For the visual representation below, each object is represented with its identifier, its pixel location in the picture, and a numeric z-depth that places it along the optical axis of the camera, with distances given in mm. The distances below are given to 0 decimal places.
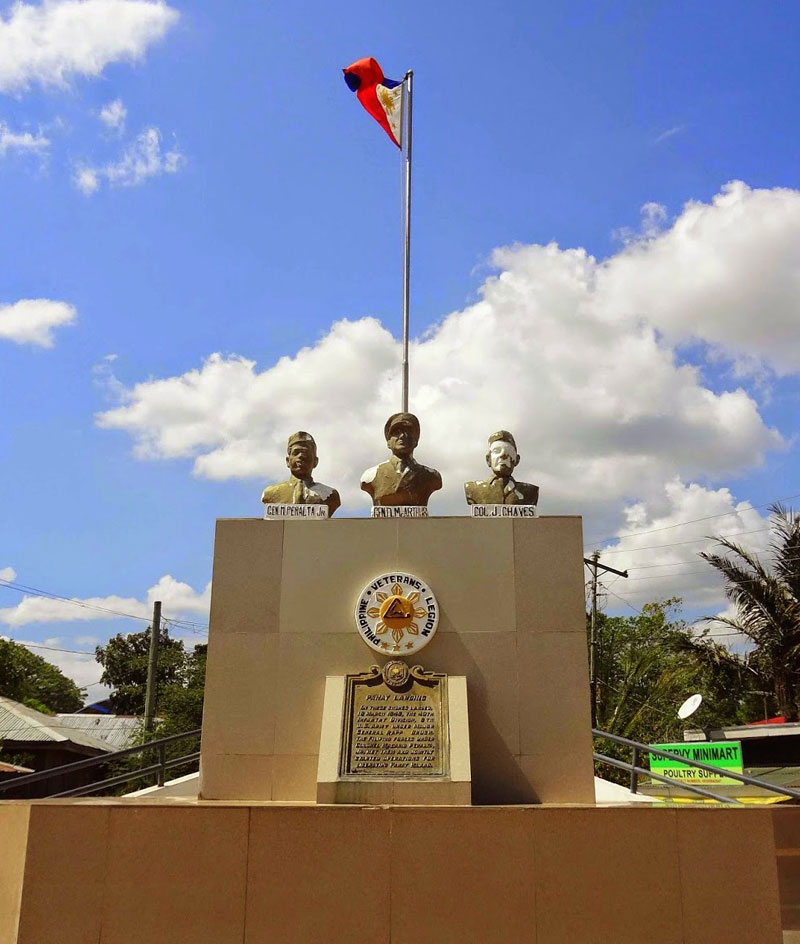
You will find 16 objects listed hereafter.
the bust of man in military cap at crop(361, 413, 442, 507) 8172
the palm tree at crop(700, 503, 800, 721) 20453
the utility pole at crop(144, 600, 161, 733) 21927
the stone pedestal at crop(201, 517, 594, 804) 7082
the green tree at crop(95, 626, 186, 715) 48322
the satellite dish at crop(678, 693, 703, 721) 16281
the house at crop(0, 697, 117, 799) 24906
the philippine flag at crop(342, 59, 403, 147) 10648
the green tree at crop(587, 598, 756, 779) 23766
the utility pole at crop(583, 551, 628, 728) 23766
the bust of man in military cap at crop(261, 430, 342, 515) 8352
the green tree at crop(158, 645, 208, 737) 26797
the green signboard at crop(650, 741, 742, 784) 14852
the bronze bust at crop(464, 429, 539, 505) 8203
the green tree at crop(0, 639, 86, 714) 33906
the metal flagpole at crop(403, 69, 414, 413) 9467
